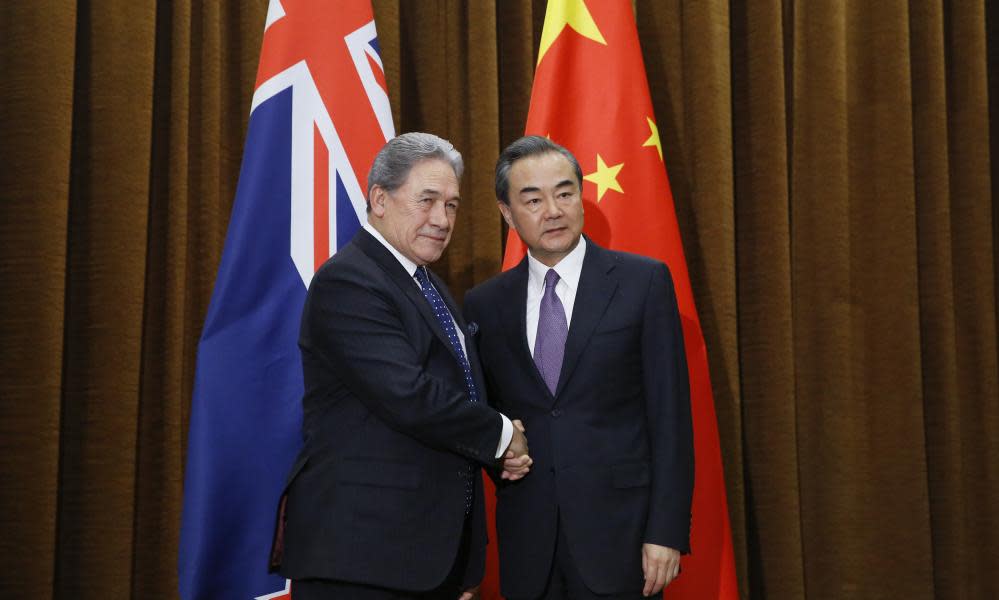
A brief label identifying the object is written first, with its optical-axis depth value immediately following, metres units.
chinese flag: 2.33
